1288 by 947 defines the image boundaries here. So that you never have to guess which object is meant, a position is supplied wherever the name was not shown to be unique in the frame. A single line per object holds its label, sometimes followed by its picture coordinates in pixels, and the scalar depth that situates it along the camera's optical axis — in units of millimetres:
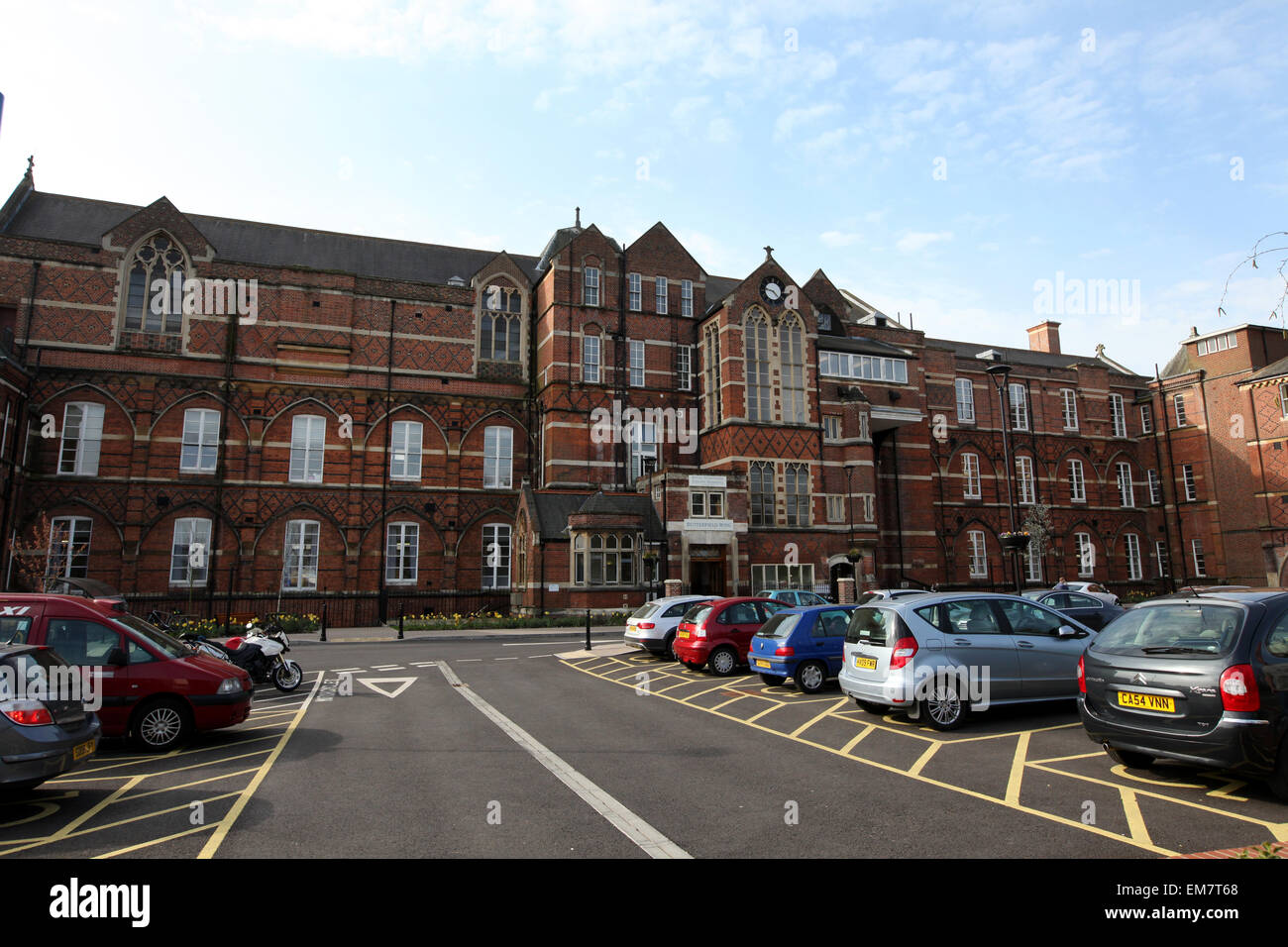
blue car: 12594
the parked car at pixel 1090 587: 22519
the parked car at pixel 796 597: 20734
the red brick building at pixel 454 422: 29609
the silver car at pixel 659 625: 17797
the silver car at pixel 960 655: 9266
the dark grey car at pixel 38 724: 6020
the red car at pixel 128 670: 8641
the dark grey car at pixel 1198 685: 5984
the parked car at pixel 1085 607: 15008
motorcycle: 13867
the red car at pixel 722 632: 15016
